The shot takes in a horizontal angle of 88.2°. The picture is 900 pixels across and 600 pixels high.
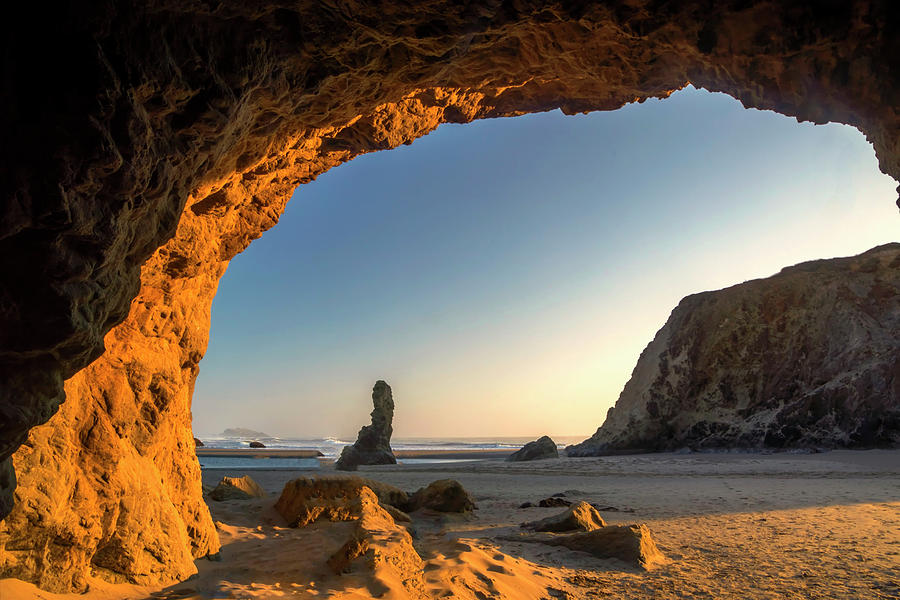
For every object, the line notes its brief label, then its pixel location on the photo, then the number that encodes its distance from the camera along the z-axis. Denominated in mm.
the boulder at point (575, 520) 6566
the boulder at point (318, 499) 6941
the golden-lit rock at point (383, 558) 4082
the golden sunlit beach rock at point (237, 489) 9182
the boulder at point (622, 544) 5307
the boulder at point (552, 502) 9289
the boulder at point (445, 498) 8781
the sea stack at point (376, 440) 28000
